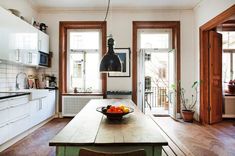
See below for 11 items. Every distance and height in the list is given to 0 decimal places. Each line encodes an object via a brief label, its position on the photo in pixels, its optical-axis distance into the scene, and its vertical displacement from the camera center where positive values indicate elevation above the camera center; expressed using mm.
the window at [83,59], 3576 +586
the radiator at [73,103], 3330 -648
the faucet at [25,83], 2974 -94
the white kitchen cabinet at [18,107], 1944 -472
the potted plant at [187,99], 3403 -547
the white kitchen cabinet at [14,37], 2086 +806
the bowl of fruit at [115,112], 1210 -324
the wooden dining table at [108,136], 804 -409
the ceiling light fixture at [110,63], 1697 +223
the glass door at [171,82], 3463 -77
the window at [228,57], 3866 +706
